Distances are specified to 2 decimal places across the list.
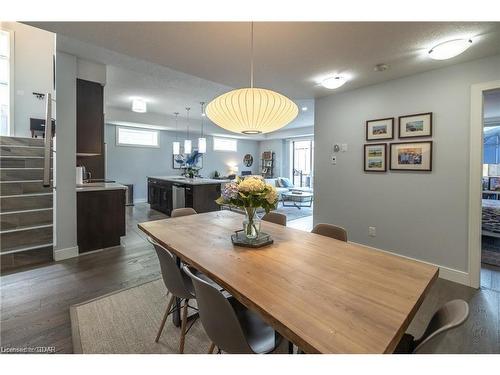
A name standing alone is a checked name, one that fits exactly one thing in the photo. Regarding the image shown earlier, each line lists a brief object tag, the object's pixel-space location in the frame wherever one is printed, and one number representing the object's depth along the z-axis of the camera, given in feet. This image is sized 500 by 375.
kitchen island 16.98
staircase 9.38
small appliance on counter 12.37
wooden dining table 2.57
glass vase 5.39
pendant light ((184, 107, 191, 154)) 20.04
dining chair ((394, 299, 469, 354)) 2.58
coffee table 23.65
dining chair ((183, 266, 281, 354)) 3.26
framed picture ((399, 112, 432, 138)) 9.04
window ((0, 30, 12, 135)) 14.97
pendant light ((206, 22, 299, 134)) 5.22
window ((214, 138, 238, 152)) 30.68
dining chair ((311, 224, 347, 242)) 6.25
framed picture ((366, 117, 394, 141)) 9.99
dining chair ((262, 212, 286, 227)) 7.86
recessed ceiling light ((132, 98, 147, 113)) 16.72
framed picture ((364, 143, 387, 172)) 10.24
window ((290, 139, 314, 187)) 30.32
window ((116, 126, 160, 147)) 23.07
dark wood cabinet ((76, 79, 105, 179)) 10.81
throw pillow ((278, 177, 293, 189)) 27.14
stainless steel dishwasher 17.58
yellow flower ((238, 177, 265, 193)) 5.09
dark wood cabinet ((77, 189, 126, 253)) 10.58
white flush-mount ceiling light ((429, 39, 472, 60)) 6.53
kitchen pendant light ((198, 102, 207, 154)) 19.21
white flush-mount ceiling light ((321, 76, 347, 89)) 9.24
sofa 26.85
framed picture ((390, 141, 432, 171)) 9.08
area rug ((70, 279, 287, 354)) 5.38
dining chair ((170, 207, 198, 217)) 8.47
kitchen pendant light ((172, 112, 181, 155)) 20.92
